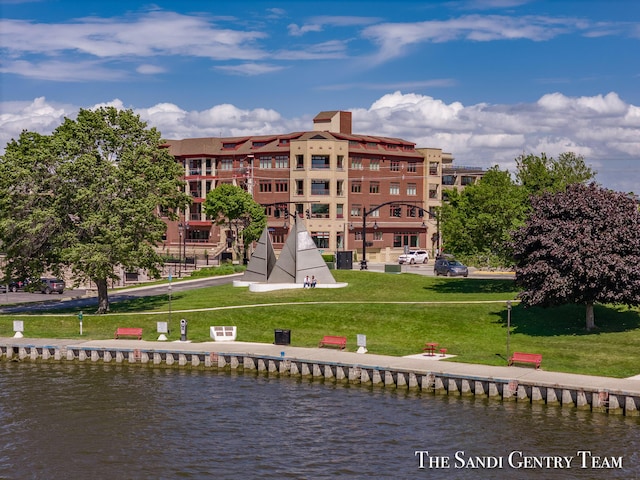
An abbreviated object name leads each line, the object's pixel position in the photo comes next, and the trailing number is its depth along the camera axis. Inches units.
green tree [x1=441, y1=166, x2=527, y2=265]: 2810.0
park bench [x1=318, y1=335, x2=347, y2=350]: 2113.7
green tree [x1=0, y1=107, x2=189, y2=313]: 2556.6
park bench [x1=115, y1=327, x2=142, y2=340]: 2277.3
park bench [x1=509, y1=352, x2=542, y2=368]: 1829.5
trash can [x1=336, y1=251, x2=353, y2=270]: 3526.1
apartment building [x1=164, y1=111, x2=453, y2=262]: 5017.2
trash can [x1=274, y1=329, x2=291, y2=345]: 2167.8
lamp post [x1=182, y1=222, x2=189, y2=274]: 4194.4
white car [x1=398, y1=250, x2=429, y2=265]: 4414.4
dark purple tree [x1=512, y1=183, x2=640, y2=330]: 2098.9
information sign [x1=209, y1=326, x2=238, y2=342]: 2252.7
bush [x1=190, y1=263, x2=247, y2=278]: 3754.9
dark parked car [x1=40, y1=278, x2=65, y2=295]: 3545.8
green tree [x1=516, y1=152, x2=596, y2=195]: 3021.7
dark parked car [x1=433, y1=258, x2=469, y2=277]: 3474.4
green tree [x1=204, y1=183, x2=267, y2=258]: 4507.9
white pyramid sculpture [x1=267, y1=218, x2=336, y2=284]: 2999.5
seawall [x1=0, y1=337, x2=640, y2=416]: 1662.2
